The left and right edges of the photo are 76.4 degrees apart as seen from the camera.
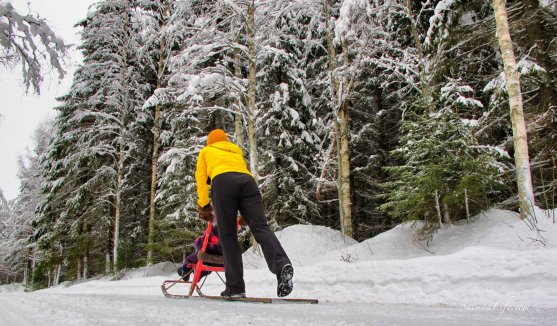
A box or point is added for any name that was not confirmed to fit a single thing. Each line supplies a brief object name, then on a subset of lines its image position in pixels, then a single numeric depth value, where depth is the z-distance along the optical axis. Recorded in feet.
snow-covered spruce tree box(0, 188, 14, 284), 99.55
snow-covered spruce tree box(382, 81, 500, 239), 19.01
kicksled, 12.98
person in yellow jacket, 10.83
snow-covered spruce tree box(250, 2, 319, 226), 41.09
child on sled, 13.53
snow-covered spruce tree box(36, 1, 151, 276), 49.73
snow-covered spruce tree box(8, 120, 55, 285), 86.38
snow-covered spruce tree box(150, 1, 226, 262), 31.86
